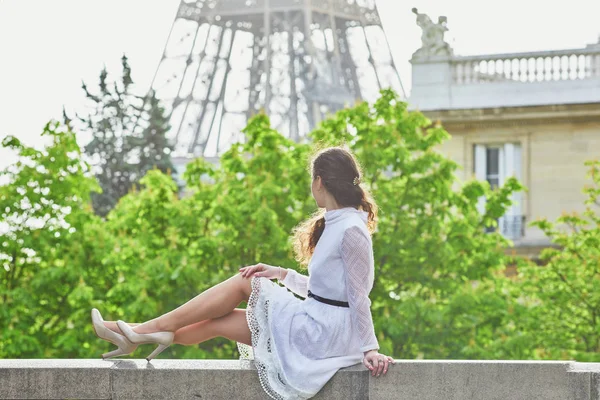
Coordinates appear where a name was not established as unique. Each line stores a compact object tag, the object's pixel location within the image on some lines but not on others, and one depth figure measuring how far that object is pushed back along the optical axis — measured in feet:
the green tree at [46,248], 69.56
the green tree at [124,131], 179.11
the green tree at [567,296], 68.49
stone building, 100.53
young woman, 23.61
